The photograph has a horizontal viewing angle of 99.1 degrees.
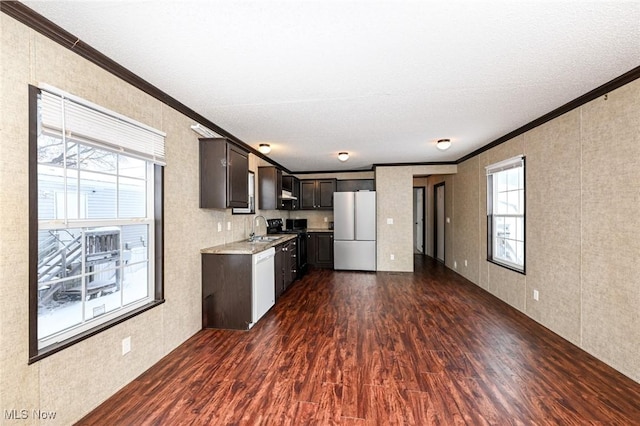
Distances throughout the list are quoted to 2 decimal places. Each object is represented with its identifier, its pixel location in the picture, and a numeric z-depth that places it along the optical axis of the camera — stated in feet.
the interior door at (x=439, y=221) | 22.95
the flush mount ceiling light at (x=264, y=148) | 14.41
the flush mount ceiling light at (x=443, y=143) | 13.38
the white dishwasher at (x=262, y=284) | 10.45
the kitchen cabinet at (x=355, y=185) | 23.04
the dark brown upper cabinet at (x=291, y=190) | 19.95
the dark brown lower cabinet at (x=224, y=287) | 10.32
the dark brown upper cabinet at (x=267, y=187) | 16.24
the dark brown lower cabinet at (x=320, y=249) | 21.81
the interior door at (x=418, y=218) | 28.53
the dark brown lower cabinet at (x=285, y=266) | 13.66
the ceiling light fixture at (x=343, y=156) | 16.69
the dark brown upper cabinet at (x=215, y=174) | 10.39
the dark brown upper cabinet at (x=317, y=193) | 22.97
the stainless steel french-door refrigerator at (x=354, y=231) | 20.20
